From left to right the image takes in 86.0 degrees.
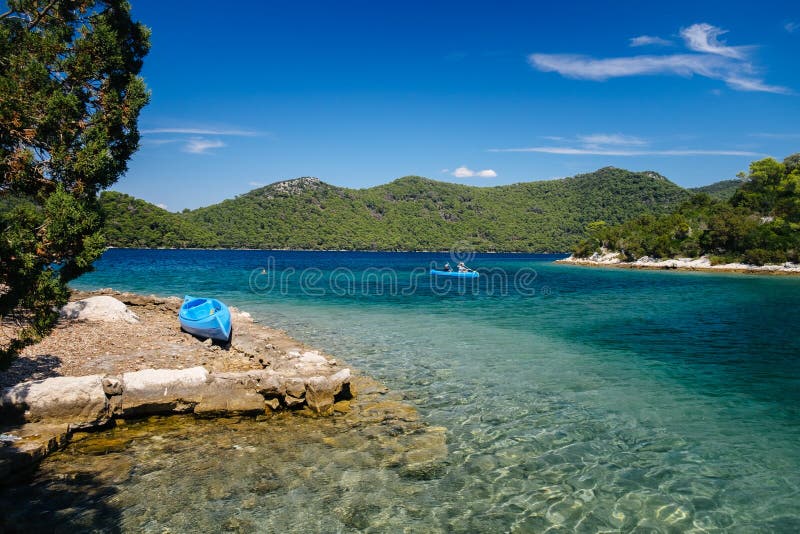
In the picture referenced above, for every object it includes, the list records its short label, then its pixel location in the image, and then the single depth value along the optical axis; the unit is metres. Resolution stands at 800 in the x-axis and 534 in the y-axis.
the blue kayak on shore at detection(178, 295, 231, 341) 16.44
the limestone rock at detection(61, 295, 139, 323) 16.02
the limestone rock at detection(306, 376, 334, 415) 10.48
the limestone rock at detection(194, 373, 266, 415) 10.04
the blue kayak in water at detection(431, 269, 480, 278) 58.36
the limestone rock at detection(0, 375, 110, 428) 8.43
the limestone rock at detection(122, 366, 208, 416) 9.56
